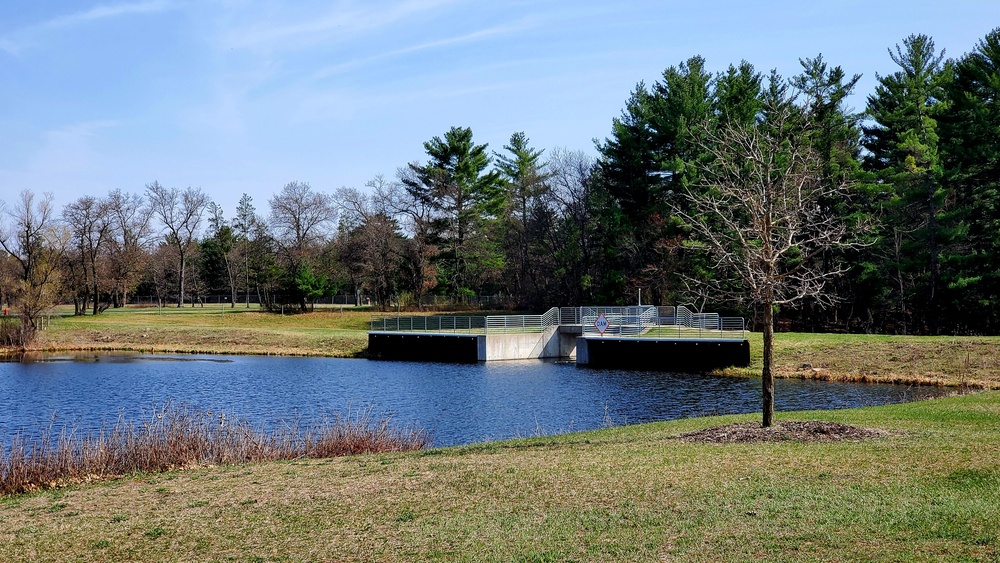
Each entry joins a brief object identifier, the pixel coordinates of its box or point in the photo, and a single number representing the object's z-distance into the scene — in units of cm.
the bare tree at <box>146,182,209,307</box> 9400
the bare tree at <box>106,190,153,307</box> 8056
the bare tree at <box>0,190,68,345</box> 5475
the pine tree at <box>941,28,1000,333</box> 4588
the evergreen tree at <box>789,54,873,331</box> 5206
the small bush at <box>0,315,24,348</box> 5394
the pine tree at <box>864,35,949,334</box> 4844
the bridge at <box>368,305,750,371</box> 4462
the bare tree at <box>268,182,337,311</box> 8844
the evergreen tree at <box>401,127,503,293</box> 7994
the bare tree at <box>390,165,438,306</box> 8038
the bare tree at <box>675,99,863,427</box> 1566
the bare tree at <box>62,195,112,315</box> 7656
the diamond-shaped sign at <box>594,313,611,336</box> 4884
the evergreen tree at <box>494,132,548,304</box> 8162
